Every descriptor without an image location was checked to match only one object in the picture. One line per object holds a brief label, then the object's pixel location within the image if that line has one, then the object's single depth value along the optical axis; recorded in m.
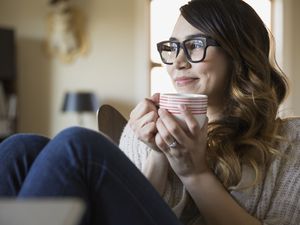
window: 3.73
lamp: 3.37
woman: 0.78
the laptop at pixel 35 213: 0.53
